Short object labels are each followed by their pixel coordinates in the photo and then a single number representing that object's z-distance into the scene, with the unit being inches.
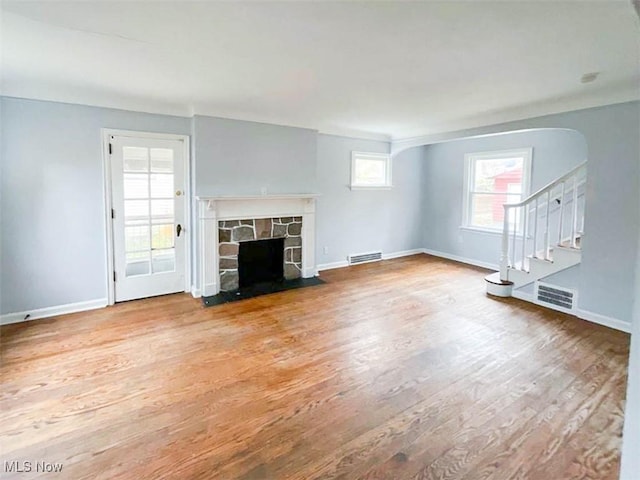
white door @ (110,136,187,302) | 157.9
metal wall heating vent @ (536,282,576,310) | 156.4
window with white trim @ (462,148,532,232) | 218.2
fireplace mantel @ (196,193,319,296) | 172.2
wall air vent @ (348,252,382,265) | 246.7
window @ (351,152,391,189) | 239.8
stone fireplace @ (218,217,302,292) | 179.9
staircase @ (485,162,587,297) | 157.9
